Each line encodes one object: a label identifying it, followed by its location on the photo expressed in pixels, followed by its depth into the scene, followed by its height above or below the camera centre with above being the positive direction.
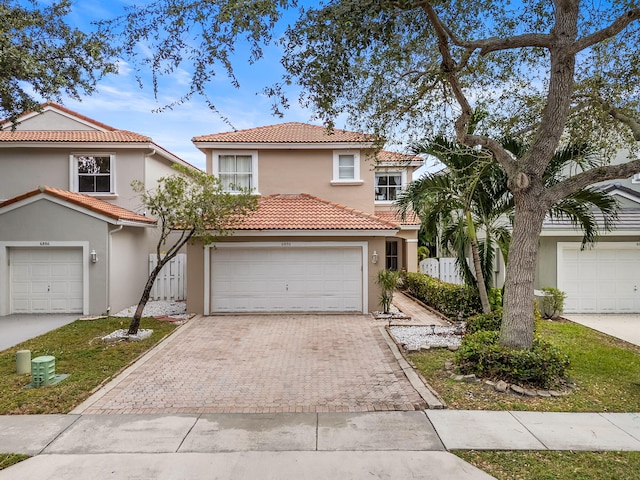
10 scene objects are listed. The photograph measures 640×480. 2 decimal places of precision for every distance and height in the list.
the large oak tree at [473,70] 6.82 +3.52
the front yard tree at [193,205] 10.50 +0.92
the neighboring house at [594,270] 13.65 -1.12
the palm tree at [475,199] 9.05 +0.96
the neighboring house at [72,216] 13.23 +0.80
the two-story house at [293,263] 13.52 -0.86
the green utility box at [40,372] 6.98 -2.38
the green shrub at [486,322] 9.22 -2.01
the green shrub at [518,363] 6.66 -2.20
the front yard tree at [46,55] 9.33 +4.68
